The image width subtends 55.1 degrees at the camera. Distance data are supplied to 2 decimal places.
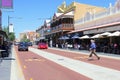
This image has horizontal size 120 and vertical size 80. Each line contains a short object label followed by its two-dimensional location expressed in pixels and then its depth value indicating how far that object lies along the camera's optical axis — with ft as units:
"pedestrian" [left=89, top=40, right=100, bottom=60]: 33.58
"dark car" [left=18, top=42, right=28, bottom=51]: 68.78
